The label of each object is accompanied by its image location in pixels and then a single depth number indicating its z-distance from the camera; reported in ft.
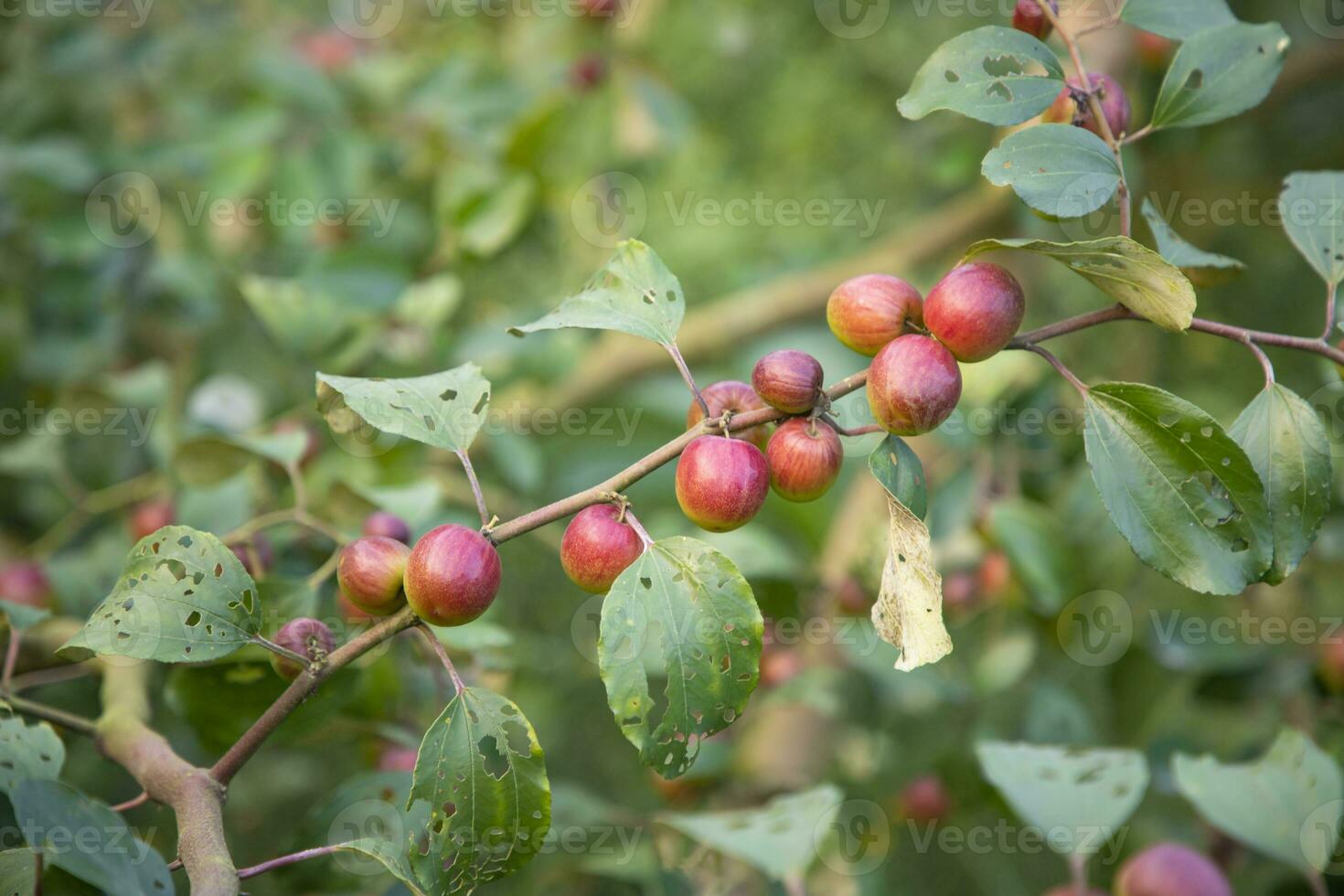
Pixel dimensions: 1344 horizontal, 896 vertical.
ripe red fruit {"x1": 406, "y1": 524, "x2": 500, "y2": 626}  2.88
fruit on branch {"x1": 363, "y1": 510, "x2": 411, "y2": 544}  3.24
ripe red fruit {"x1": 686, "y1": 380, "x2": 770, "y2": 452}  2.99
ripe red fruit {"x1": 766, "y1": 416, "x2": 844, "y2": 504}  2.91
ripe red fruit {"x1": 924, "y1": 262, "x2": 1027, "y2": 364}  2.89
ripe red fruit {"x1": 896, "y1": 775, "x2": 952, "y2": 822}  3.90
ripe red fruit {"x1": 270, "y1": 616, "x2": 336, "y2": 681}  2.99
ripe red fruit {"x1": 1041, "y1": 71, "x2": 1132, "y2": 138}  3.03
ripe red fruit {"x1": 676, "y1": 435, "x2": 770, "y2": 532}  2.89
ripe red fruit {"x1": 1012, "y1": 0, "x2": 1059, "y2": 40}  3.11
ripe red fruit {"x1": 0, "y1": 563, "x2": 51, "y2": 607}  3.54
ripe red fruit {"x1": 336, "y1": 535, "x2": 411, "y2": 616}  2.95
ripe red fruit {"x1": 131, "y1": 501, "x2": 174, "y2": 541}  3.65
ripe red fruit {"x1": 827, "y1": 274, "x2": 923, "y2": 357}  2.96
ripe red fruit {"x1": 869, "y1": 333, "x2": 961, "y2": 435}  2.87
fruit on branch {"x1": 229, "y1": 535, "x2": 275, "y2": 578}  3.33
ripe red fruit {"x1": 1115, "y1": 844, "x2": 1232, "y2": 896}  3.32
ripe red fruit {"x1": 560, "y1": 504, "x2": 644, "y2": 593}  2.91
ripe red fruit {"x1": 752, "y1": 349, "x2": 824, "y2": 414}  2.91
